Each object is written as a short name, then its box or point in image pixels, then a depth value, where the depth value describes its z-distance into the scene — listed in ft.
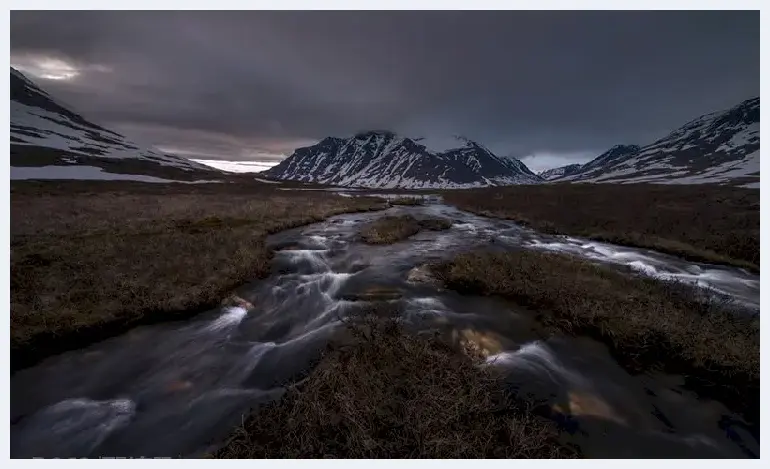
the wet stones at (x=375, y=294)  45.37
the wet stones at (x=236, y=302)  43.65
